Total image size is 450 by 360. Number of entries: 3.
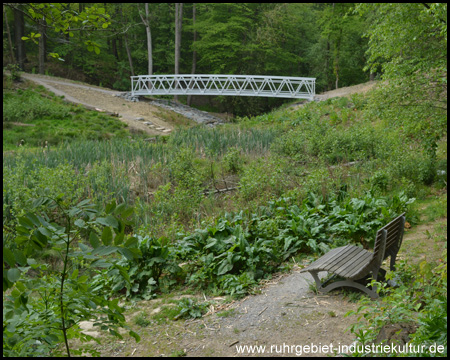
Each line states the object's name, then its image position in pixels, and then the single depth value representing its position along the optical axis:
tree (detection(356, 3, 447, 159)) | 7.00
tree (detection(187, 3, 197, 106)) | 29.95
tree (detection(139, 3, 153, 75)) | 27.23
